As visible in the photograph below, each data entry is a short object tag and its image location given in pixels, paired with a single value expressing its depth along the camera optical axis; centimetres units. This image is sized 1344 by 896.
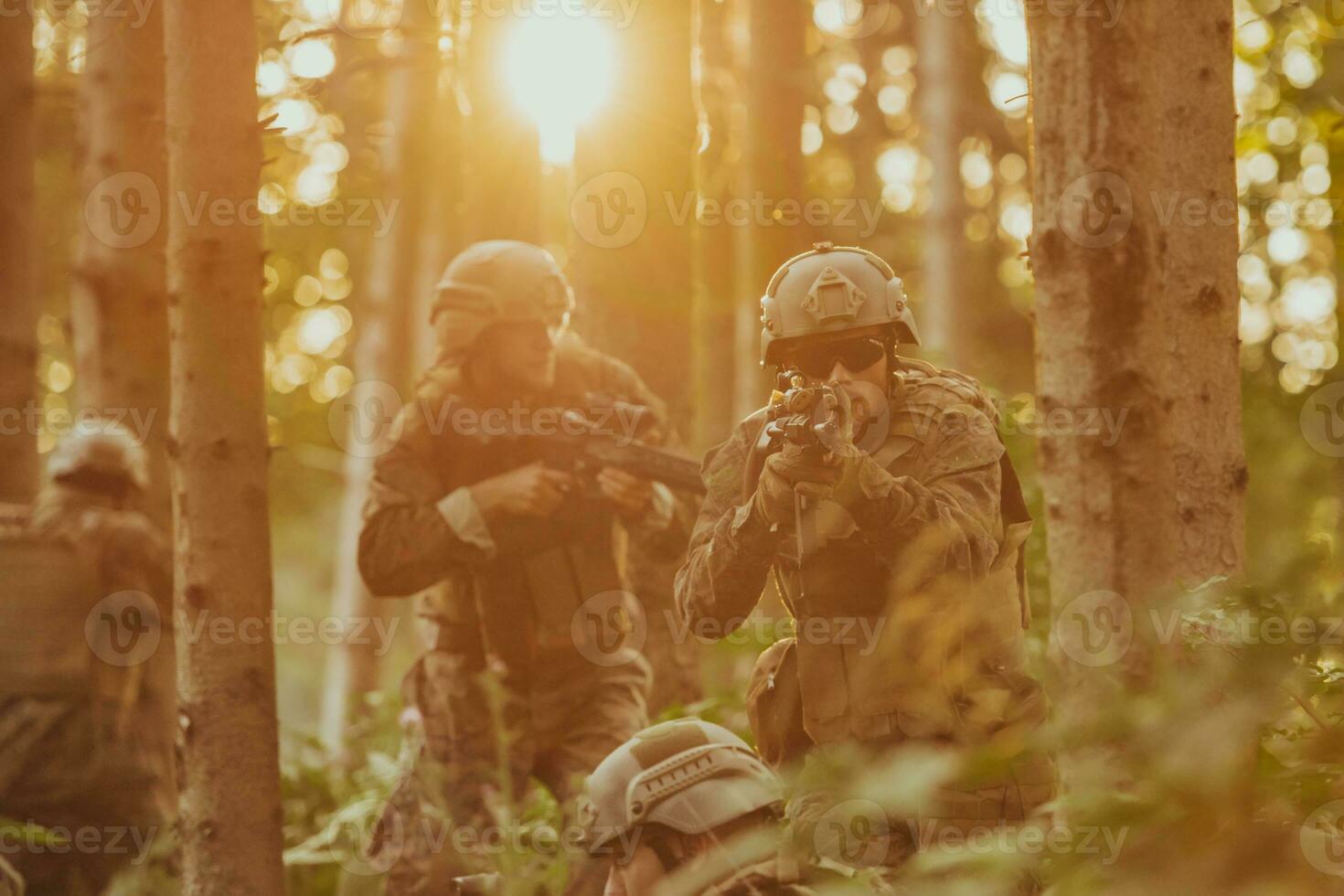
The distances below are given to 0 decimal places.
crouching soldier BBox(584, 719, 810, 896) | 689
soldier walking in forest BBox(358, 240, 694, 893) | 1169
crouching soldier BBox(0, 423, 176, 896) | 1553
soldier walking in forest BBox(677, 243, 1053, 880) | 779
